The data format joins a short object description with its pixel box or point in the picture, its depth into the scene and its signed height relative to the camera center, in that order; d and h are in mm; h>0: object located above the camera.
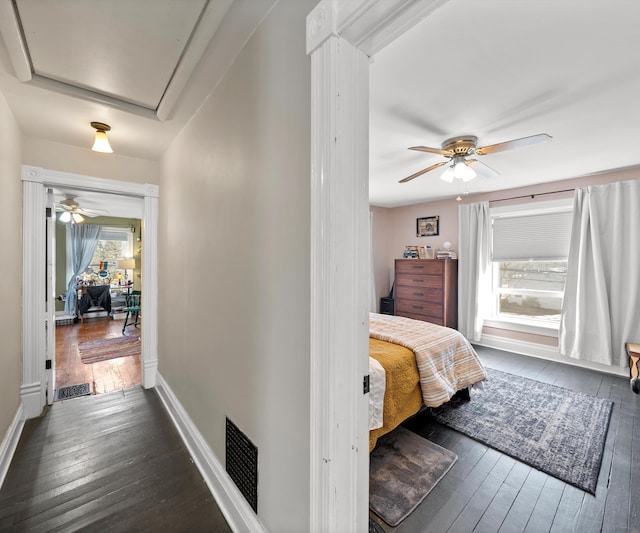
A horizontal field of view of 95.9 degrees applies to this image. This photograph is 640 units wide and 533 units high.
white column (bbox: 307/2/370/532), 857 -26
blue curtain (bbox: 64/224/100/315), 6156 +308
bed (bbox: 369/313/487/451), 1915 -807
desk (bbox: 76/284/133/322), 6012 -785
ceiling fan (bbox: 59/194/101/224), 4809 +1011
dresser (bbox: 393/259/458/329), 4469 -411
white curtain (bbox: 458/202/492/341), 4453 -48
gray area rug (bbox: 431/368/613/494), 1914 -1297
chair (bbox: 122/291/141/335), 5395 -844
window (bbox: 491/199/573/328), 3895 +69
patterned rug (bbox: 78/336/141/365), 3877 -1247
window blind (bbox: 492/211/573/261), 3846 +408
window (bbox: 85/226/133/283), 6895 +327
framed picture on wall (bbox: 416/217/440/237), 5062 +692
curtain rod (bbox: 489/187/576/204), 3759 +976
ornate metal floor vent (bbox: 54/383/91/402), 2721 -1256
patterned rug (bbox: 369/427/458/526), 1597 -1322
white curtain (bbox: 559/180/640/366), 3238 -125
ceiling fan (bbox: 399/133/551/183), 2209 +919
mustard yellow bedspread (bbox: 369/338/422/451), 1944 -861
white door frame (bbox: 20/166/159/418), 2342 -94
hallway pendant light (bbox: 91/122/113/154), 2047 +884
